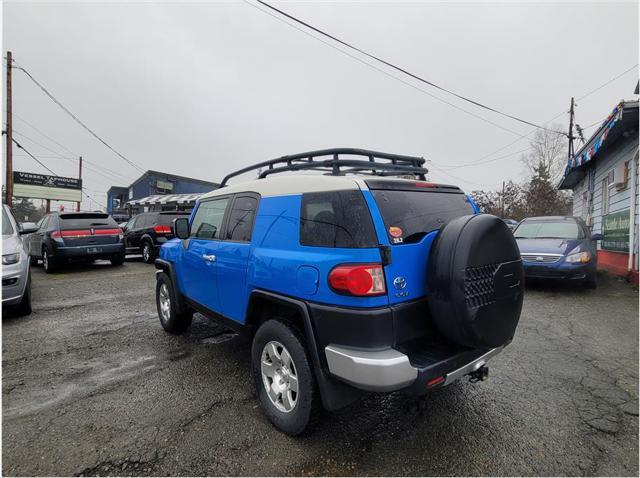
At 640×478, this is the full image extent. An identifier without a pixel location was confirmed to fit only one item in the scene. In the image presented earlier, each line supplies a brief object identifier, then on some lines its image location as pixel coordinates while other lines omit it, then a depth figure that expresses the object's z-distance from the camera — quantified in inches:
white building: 299.6
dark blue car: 261.6
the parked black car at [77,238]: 358.3
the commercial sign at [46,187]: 1347.2
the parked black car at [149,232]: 446.6
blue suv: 80.4
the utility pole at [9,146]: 631.2
